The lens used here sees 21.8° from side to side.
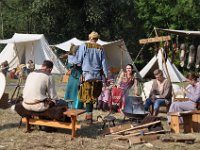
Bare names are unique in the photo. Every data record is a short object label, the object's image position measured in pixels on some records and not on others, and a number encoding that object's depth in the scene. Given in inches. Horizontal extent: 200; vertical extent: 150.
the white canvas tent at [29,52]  818.1
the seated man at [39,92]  276.8
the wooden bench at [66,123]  267.0
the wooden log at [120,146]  251.8
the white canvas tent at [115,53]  806.5
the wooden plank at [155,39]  380.8
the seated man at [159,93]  349.9
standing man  314.6
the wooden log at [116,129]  289.8
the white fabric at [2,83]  308.3
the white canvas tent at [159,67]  746.3
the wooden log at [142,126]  288.2
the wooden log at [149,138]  271.2
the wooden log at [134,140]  261.9
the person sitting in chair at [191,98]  321.0
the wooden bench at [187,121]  300.0
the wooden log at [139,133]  274.0
